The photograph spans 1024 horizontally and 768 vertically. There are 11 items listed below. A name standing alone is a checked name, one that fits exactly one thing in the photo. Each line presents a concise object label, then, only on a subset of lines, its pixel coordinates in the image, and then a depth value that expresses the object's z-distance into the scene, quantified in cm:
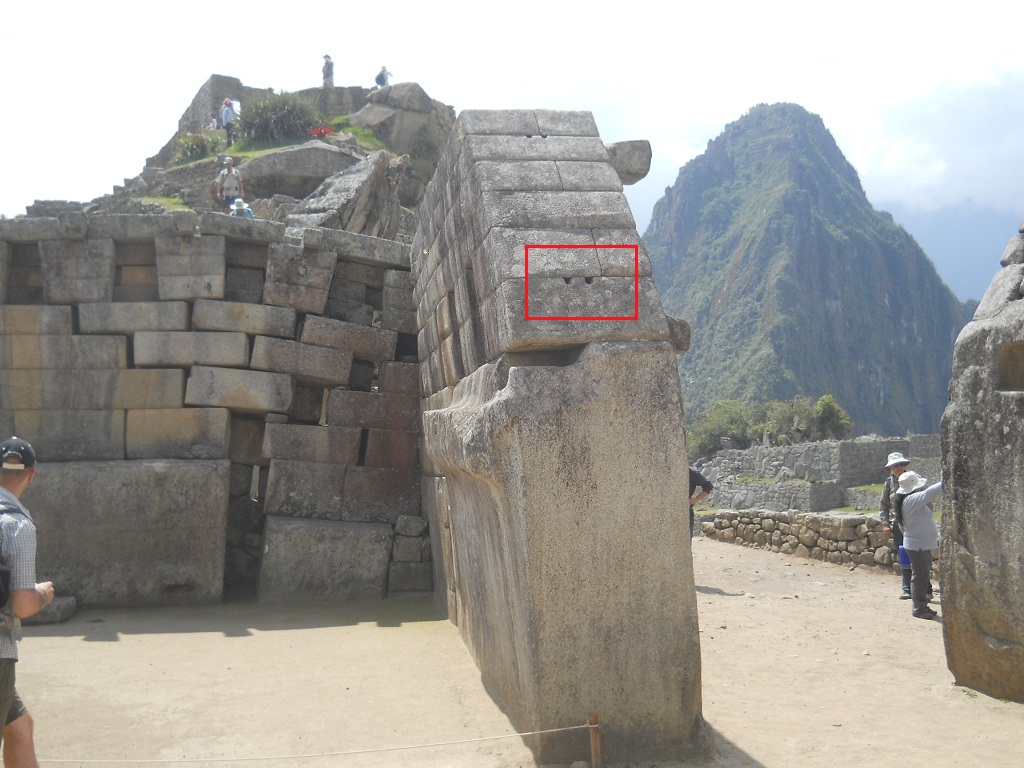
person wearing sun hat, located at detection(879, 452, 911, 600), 841
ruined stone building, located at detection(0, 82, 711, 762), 406
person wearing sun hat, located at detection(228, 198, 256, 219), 1275
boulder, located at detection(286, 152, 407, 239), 1332
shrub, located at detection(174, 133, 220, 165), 2520
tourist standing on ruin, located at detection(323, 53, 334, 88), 3148
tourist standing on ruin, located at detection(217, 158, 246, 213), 1842
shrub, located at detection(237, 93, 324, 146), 2477
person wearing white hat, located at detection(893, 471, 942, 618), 748
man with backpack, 342
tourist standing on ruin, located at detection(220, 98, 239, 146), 2559
